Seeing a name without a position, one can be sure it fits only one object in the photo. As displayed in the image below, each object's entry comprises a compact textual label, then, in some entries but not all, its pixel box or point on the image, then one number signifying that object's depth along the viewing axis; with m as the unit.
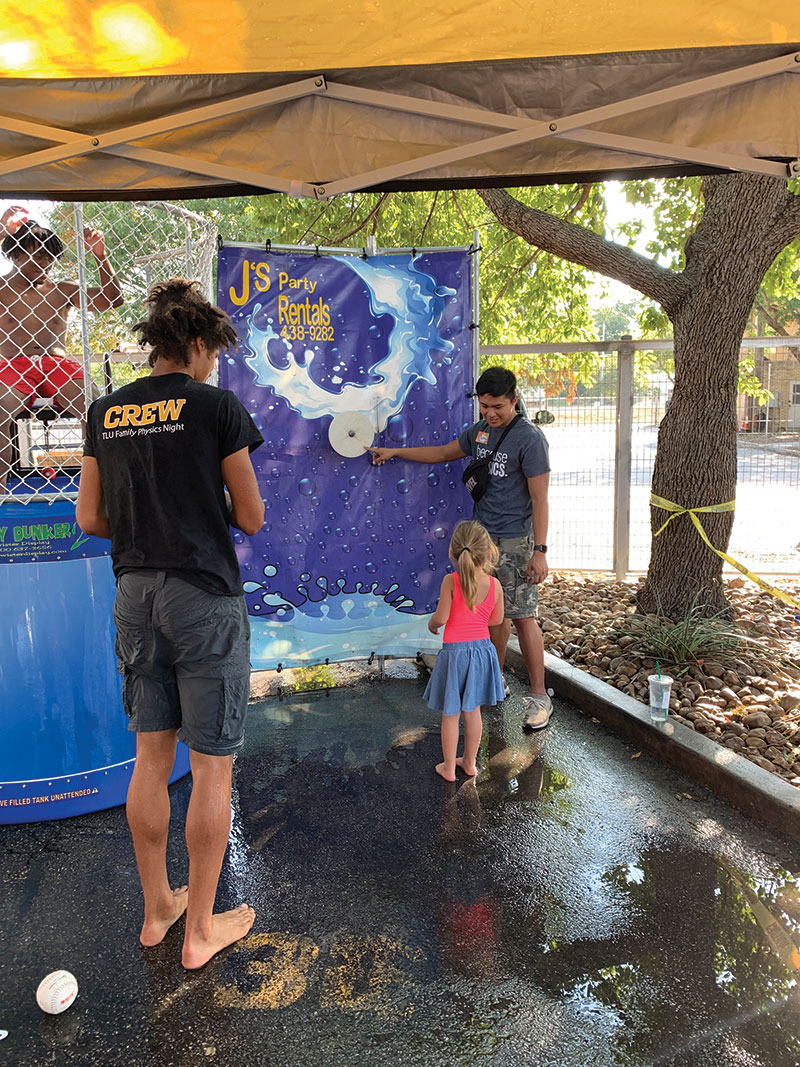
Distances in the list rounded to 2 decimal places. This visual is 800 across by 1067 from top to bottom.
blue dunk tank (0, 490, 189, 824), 3.49
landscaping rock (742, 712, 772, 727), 4.28
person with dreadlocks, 2.49
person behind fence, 3.88
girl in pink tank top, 3.87
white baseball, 2.41
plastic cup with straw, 4.25
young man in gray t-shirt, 4.38
